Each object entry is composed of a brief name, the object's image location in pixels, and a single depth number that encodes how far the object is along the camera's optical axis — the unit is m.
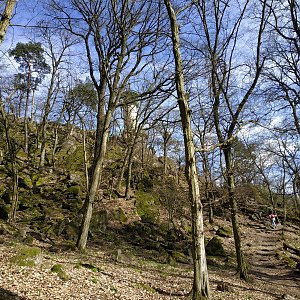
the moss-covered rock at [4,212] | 14.25
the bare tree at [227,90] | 9.46
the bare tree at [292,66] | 10.62
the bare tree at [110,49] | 10.63
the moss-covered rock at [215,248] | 15.00
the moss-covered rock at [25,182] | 18.97
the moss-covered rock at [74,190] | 19.80
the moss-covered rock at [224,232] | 19.91
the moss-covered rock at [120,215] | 17.51
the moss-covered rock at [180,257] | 12.27
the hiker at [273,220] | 25.41
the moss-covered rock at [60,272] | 5.89
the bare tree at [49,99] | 23.48
